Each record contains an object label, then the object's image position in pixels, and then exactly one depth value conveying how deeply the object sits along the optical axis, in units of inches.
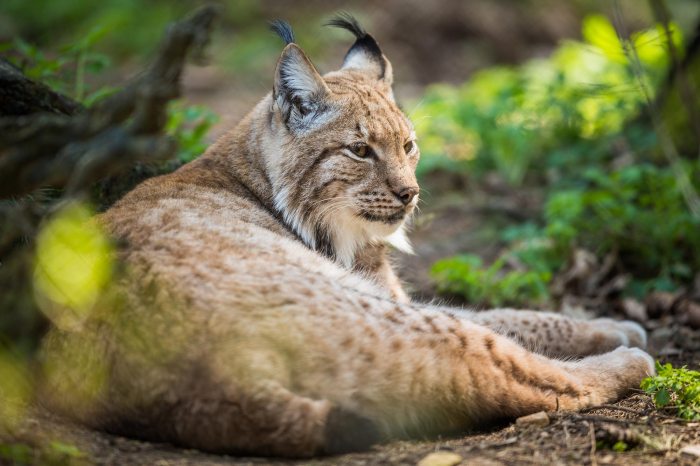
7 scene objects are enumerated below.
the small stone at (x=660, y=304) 445.4
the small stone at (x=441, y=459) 232.4
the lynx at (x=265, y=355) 235.8
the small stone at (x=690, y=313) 423.2
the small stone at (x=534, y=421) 269.0
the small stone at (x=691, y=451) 245.4
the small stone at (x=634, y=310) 445.2
